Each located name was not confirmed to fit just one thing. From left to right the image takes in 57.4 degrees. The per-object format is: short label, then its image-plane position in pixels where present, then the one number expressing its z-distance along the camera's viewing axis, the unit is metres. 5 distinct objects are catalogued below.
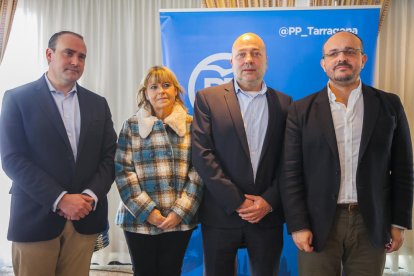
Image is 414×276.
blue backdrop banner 2.82
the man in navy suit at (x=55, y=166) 1.90
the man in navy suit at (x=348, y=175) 1.80
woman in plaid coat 2.07
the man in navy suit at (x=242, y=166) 1.98
